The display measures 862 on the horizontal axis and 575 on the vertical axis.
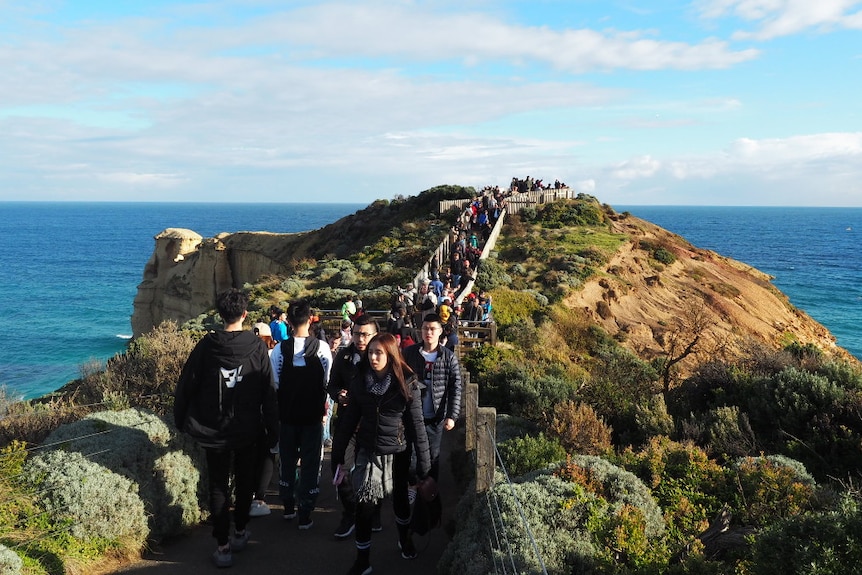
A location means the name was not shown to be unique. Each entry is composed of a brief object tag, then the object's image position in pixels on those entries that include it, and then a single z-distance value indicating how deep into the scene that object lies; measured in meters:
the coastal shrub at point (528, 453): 6.50
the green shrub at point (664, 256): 26.62
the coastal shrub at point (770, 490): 5.31
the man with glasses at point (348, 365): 5.38
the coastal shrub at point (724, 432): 7.29
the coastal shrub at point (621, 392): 8.33
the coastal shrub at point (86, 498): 5.24
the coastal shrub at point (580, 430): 7.17
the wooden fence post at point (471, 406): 5.87
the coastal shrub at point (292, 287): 24.32
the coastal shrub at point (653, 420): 7.84
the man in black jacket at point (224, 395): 5.17
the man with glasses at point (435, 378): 5.82
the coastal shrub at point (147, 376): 8.25
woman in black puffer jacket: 4.96
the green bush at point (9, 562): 4.36
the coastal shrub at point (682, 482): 5.34
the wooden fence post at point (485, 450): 5.04
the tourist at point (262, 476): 5.77
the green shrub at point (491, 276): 20.27
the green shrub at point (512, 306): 17.45
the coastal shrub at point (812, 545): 3.32
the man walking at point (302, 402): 5.86
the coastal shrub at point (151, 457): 5.74
